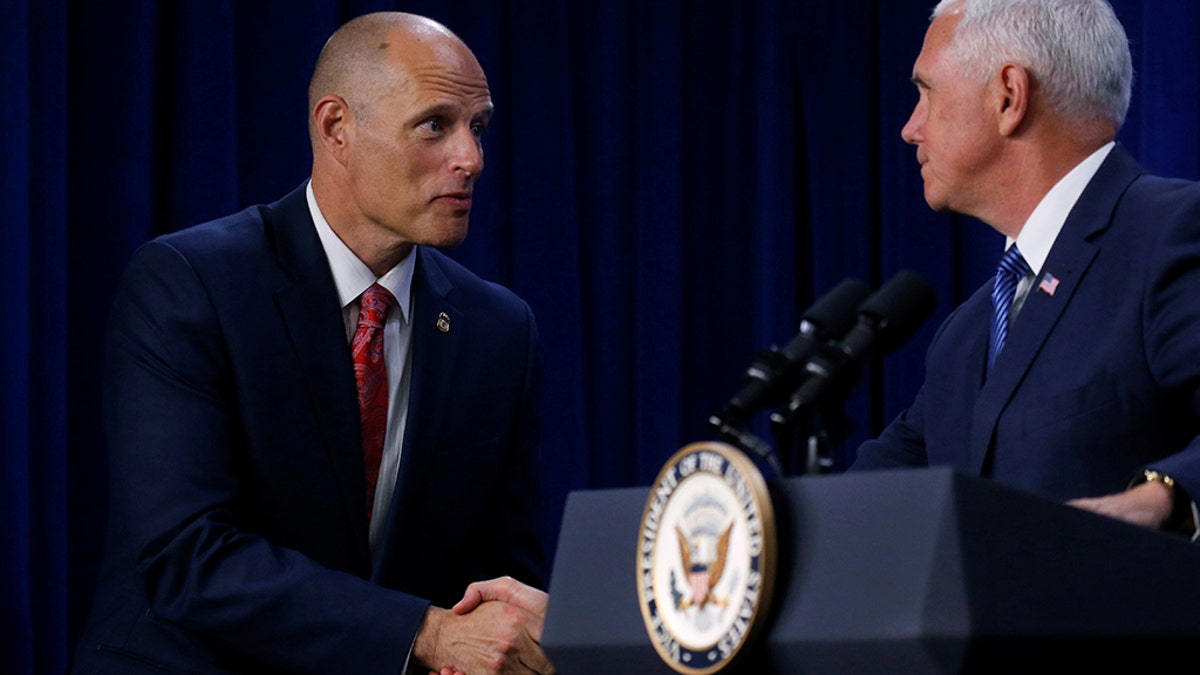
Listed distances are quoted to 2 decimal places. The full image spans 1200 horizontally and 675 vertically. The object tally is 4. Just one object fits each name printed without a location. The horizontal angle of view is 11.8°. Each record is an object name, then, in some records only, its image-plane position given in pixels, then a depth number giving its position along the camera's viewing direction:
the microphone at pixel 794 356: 4.90
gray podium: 4.77
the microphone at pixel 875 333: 4.90
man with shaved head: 5.52
